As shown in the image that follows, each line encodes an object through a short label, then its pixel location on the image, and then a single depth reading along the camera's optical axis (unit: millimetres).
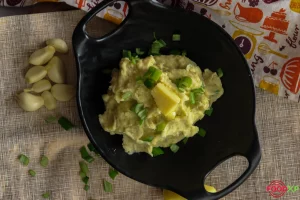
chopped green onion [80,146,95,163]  1314
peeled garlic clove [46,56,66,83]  1280
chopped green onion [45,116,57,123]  1303
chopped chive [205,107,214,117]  1237
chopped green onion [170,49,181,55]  1239
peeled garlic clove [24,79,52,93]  1281
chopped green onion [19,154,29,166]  1307
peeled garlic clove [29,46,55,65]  1268
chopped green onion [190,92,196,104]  1142
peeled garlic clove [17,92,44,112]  1266
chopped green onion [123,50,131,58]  1229
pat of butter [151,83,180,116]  1090
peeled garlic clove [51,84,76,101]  1283
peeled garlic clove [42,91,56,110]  1291
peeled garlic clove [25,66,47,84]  1268
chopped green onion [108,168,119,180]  1327
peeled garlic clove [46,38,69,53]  1282
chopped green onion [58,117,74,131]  1296
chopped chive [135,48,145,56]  1233
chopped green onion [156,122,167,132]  1140
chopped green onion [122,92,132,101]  1139
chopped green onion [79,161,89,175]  1323
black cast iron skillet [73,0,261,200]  1204
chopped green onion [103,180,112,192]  1333
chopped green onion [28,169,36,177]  1310
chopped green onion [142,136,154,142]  1170
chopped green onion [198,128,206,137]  1254
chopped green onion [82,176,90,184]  1323
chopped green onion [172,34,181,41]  1227
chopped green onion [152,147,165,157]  1235
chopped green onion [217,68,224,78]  1226
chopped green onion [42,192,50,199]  1313
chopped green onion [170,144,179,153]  1249
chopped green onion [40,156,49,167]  1312
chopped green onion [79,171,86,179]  1324
